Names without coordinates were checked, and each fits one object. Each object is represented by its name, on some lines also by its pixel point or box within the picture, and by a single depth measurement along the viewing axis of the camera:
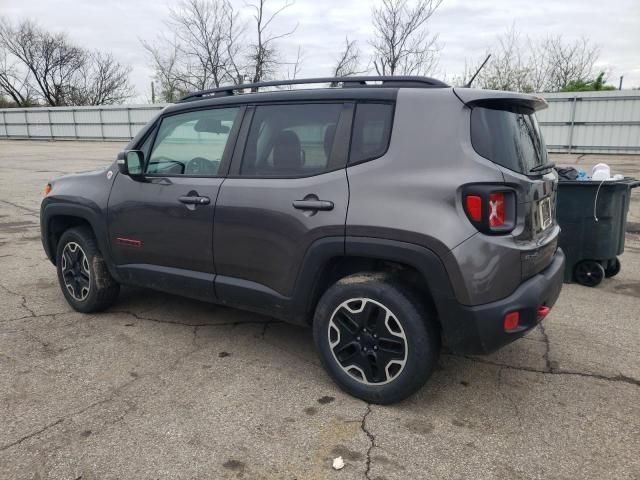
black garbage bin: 4.80
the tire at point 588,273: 4.96
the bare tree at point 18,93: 45.59
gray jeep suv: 2.55
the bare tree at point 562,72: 29.42
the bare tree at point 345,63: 18.94
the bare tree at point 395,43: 18.41
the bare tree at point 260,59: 18.72
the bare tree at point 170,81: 22.08
